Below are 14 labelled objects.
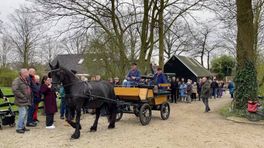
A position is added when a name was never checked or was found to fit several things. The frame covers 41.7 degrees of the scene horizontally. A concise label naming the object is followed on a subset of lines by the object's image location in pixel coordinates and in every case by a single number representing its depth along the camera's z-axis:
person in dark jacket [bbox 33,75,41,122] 12.08
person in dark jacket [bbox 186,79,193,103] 24.32
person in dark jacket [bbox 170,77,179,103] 23.14
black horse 9.91
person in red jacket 11.34
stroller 11.05
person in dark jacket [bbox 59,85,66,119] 13.62
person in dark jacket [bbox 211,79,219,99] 28.97
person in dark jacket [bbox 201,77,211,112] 16.59
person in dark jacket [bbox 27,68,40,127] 11.74
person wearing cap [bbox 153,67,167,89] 13.42
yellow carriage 11.83
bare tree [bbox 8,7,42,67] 41.56
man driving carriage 12.77
